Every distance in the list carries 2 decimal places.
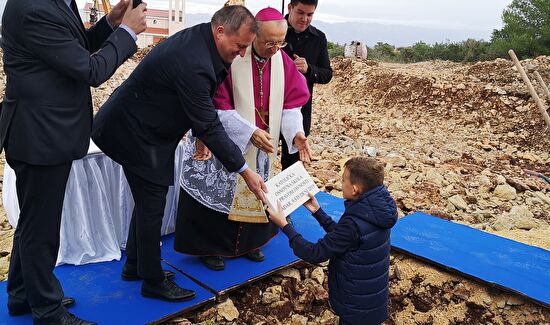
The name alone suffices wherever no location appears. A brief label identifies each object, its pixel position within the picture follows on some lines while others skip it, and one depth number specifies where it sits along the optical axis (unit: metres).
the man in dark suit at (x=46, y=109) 2.04
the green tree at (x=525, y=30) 17.70
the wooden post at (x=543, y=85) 8.43
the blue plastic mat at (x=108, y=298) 2.68
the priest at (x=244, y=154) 3.15
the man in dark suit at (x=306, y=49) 3.93
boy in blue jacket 2.37
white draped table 3.22
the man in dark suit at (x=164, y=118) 2.39
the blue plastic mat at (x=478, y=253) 3.46
